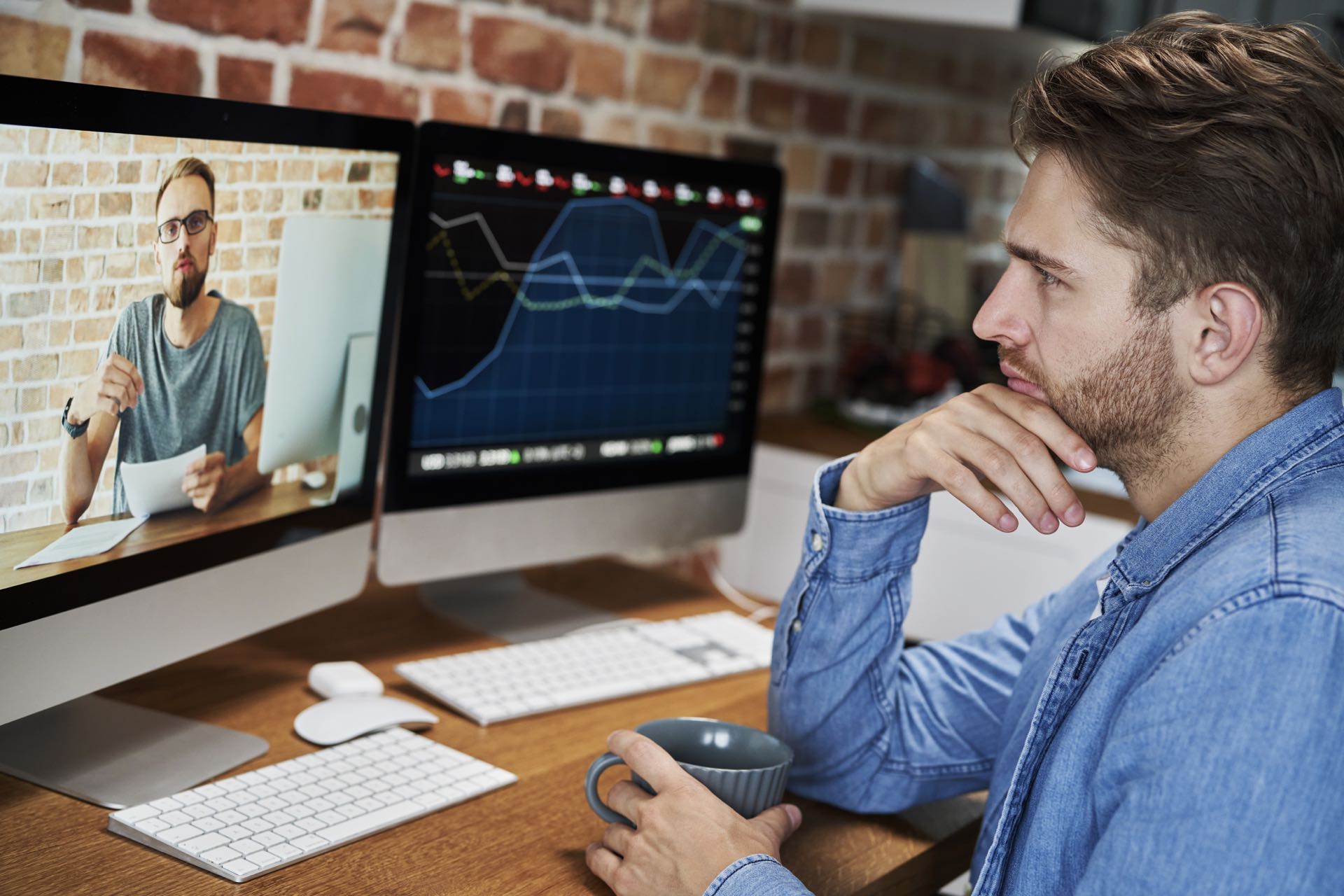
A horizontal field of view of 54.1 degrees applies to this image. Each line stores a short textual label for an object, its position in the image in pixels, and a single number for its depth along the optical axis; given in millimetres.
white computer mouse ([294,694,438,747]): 1111
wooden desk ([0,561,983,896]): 892
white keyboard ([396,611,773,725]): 1235
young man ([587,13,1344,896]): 718
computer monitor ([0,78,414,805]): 883
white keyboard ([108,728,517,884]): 907
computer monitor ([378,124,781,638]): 1298
